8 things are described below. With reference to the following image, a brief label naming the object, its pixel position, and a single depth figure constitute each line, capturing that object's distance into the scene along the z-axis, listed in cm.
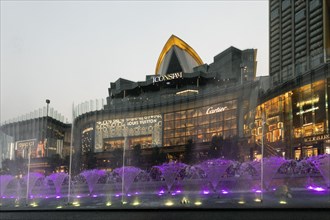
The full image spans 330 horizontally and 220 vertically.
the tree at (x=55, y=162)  10929
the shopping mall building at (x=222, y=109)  7119
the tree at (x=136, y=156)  9266
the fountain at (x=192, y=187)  2661
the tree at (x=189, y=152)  8812
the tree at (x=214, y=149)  8085
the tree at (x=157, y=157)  8929
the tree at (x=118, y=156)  9631
